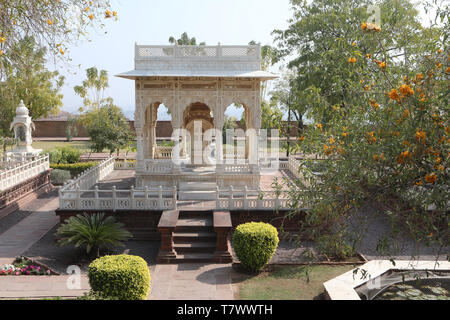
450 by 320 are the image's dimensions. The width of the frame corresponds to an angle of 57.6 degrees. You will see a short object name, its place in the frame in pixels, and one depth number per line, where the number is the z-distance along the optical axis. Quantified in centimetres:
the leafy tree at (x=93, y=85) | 4700
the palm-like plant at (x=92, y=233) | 1155
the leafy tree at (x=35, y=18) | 650
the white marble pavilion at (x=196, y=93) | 1622
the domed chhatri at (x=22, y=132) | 2416
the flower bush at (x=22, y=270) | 1030
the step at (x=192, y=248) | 1189
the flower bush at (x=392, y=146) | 501
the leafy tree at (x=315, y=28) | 1980
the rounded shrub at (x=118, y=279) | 820
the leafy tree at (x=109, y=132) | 2464
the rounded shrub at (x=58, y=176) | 2252
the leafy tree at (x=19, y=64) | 710
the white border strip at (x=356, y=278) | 836
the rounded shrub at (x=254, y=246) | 1046
